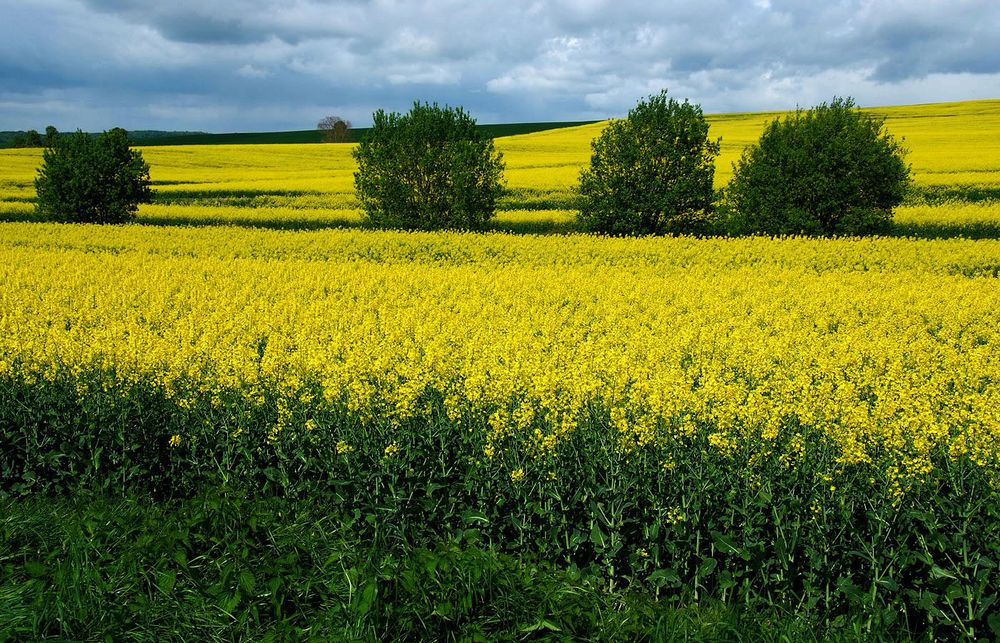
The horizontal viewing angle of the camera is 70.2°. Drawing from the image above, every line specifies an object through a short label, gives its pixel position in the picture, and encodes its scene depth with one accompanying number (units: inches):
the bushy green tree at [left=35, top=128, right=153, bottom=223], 1175.0
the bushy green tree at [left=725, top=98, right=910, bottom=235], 983.0
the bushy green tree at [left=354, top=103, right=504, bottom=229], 1130.7
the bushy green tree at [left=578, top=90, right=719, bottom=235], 1043.3
